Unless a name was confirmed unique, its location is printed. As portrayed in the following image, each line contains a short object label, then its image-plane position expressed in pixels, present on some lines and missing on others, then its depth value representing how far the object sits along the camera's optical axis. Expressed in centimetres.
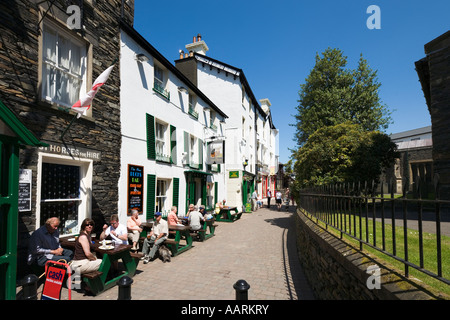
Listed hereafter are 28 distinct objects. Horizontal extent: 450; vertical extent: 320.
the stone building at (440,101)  963
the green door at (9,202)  351
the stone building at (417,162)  2045
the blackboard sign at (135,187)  852
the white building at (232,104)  1927
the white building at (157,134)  861
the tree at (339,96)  2022
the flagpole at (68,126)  585
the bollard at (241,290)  293
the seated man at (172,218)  902
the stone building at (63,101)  519
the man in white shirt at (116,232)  633
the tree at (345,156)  1205
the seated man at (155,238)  718
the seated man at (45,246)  490
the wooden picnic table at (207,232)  994
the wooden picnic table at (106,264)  477
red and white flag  569
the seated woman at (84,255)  489
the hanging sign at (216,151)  1517
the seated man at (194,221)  966
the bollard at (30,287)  313
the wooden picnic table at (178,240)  753
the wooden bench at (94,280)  467
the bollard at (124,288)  310
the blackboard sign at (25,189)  505
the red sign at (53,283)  356
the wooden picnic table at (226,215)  1528
